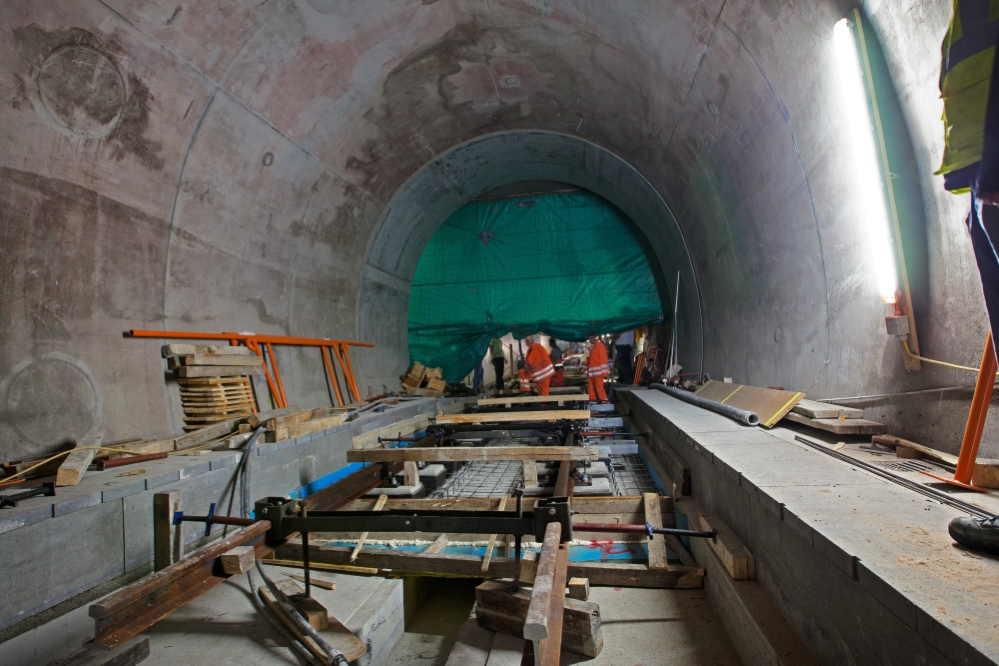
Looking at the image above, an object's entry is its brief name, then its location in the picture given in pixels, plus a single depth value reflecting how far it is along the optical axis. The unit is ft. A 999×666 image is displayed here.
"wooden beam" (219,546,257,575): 7.61
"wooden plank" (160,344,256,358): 19.21
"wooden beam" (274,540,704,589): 11.03
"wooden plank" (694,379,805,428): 15.95
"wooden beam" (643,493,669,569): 11.27
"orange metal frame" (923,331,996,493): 7.94
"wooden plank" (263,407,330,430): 17.87
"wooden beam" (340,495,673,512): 13.62
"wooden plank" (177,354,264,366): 19.41
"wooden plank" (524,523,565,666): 5.24
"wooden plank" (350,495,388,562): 12.21
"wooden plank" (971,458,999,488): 8.48
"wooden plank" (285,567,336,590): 11.45
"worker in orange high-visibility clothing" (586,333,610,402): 34.53
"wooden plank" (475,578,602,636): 8.89
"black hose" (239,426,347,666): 8.60
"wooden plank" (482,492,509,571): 11.33
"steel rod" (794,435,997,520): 7.55
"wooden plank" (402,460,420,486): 16.56
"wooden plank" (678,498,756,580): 9.05
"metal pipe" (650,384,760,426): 16.16
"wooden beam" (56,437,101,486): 12.02
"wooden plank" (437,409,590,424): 20.78
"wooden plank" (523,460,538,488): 15.23
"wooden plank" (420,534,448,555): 12.35
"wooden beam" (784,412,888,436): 12.91
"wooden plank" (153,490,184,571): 11.14
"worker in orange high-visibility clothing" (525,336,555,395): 34.65
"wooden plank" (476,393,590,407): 27.02
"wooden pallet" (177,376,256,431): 19.54
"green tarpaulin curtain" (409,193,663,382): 42.06
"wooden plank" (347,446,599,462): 15.35
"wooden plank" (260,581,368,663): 9.18
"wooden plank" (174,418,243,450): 16.94
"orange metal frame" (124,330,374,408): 21.06
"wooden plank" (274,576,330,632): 9.80
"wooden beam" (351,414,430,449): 19.13
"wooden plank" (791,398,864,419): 13.85
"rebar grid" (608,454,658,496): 17.51
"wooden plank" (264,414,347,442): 17.65
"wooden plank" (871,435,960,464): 10.02
